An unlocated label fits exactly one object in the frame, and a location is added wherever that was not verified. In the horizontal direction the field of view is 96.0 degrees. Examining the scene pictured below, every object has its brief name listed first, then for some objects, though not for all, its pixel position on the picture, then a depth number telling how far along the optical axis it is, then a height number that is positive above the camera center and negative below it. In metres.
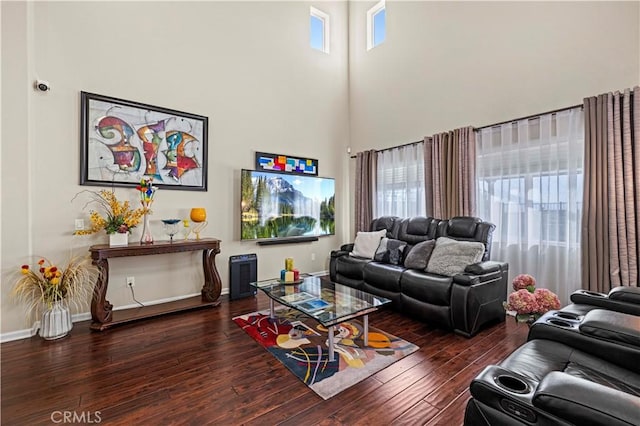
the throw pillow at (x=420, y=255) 3.29 -0.48
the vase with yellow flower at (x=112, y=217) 3.01 -0.01
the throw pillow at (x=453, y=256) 2.95 -0.45
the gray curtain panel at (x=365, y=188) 4.98 +0.47
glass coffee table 2.26 -0.78
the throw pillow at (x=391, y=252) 3.68 -0.48
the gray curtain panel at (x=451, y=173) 3.63 +0.55
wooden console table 2.82 -0.77
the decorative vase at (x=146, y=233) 3.23 -0.20
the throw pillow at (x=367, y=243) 3.97 -0.41
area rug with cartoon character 2.02 -1.13
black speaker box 3.85 -0.80
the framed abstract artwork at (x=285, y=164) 4.38 +0.82
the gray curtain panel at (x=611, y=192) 2.51 +0.20
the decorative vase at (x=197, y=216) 3.58 -0.01
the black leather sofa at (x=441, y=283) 2.65 -0.72
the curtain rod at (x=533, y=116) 2.89 +1.08
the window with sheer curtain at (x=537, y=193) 2.92 +0.23
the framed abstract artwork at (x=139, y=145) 3.13 +0.85
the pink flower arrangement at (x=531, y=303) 2.24 -0.70
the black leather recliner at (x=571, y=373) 0.83 -0.63
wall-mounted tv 4.15 +0.15
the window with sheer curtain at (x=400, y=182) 4.36 +0.52
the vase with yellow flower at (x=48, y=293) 2.62 -0.73
